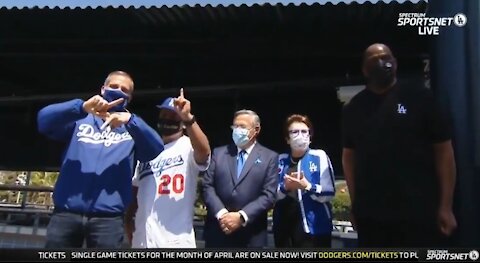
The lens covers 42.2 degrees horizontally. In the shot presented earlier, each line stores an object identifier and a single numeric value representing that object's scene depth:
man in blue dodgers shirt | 2.95
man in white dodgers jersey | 3.02
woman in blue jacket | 2.98
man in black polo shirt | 2.82
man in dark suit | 2.98
